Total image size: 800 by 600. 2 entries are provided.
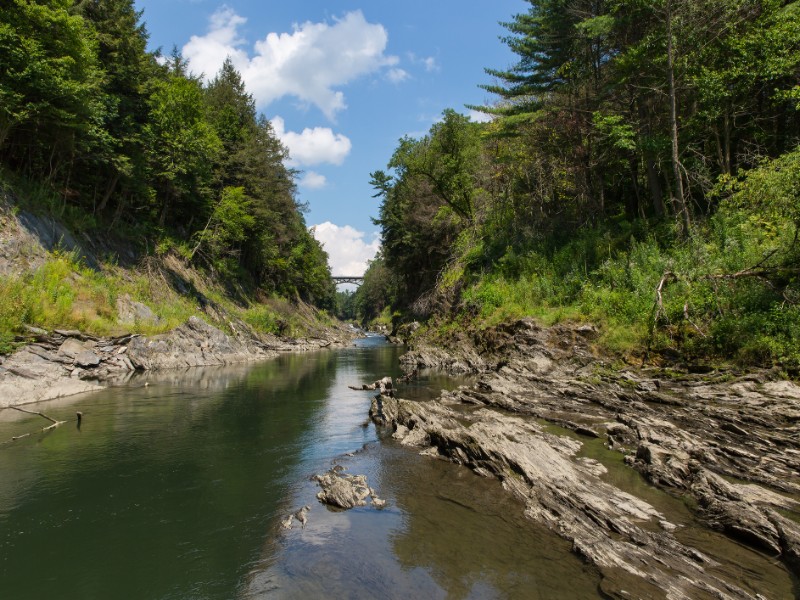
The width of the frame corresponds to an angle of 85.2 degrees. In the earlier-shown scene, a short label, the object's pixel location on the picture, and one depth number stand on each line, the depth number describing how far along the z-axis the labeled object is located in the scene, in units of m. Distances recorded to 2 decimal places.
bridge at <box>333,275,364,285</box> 184.25
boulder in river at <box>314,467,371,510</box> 8.80
